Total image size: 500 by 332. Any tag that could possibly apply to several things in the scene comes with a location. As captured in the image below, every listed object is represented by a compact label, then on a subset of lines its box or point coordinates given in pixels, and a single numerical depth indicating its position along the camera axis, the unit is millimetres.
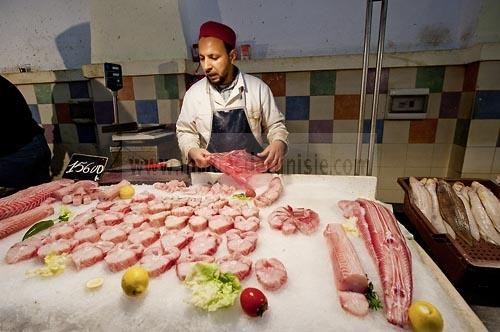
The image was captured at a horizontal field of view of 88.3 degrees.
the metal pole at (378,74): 1478
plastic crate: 1364
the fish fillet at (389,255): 886
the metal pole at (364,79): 1499
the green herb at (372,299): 906
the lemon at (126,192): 1848
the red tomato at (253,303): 862
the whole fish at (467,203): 1810
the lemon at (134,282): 948
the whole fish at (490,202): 1870
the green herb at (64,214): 1556
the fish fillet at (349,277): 904
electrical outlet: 3146
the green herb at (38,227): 1373
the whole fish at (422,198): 1963
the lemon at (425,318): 790
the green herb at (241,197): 1748
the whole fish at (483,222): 1752
